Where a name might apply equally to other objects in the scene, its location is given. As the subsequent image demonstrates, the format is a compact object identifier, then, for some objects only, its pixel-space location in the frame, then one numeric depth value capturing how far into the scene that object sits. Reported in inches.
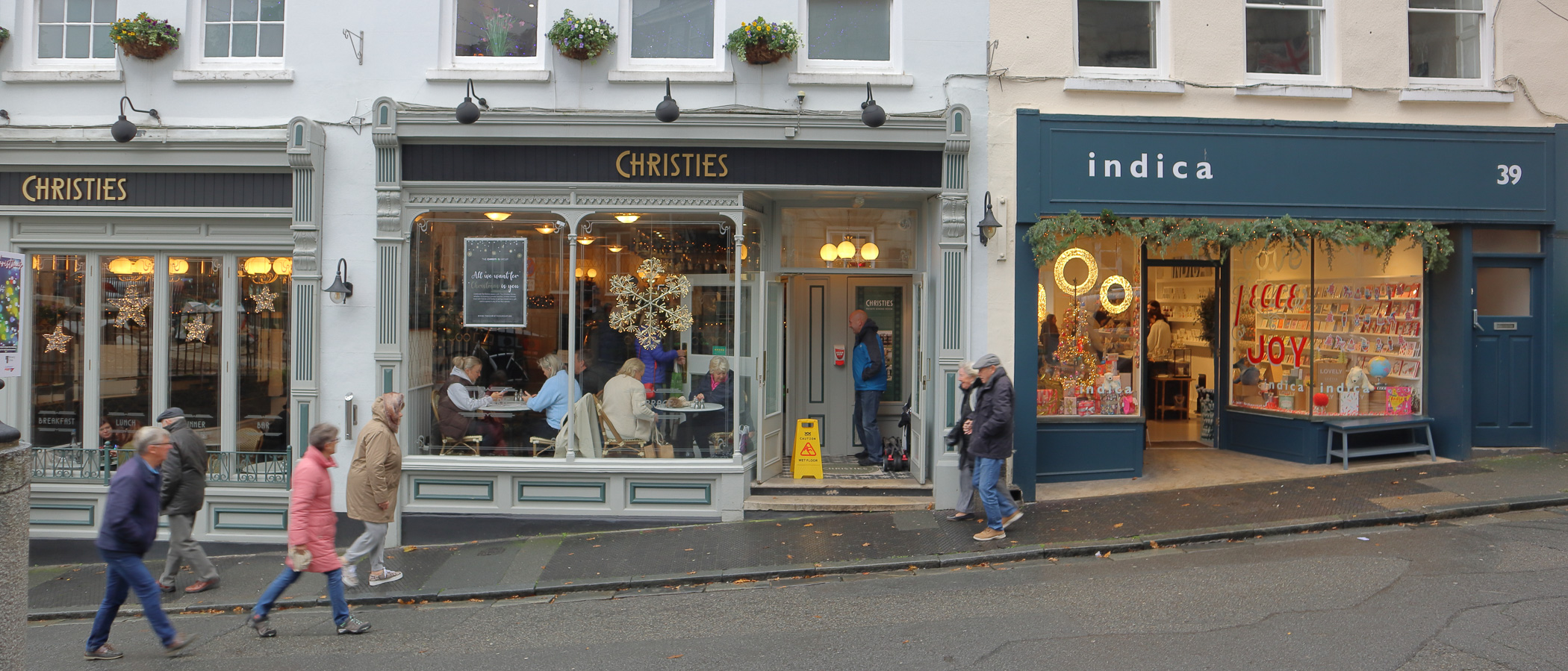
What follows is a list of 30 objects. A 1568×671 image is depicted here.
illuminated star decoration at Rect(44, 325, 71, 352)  399.2
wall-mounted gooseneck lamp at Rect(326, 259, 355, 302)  370.3
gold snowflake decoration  393.4
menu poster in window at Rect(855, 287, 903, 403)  456.4
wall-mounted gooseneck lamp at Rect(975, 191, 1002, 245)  371.6
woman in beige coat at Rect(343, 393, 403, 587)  291.0
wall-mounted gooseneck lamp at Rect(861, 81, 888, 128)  363.3
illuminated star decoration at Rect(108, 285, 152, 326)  398.3
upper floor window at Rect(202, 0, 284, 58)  388.8
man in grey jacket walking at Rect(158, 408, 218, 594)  313.3
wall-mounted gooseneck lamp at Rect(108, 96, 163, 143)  366.0
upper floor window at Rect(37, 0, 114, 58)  392.8
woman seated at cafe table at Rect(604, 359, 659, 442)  393.4
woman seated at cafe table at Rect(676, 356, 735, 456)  397.1
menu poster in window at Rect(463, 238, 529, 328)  388.8
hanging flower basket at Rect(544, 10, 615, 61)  365.4
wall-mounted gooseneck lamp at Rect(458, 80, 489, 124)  361.4
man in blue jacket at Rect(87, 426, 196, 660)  242.8
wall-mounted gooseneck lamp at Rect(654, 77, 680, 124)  359.6
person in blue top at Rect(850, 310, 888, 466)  427.8
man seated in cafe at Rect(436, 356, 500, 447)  394.3
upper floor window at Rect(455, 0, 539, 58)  386.9
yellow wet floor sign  406.6
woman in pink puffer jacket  249.4
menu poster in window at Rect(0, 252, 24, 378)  269.3
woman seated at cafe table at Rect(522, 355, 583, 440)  393.1
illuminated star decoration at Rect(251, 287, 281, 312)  394.6
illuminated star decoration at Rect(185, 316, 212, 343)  398.0
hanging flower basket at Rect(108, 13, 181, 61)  370.0
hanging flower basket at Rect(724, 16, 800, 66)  365.7
